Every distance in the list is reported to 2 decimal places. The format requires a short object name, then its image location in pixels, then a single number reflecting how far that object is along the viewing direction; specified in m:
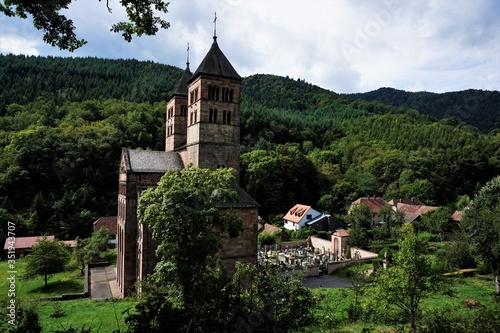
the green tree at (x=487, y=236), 24.38
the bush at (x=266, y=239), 44.06
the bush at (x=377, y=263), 32.64
